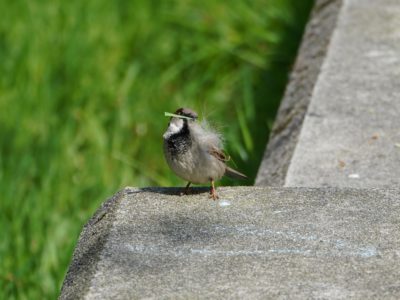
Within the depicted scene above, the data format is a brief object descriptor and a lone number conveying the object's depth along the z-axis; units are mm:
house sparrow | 6656
